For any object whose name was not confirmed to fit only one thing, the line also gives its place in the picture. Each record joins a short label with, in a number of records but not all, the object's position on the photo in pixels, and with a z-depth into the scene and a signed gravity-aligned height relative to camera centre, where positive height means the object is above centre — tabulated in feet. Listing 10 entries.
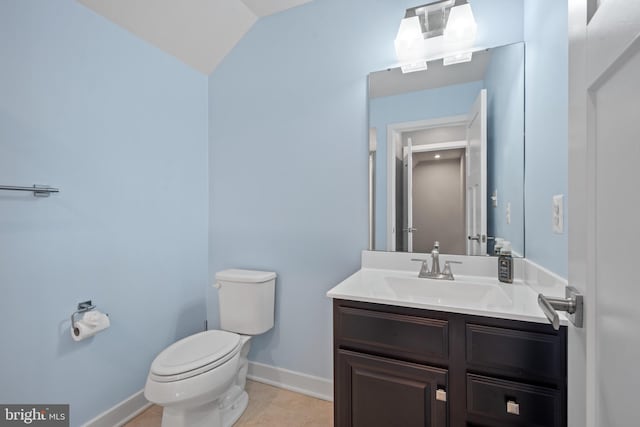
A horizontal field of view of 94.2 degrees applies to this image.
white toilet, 4.37 -2.42
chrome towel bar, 4.07 +0.32
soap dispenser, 4.47 -0.84
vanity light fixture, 4.91 +3.02
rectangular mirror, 4.74 +0.98
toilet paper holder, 4.75 -1.62
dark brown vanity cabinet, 3.11 -1.86
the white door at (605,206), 1.28 +0.02
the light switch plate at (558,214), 3.18 -0.04
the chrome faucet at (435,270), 4.84 -0.99
